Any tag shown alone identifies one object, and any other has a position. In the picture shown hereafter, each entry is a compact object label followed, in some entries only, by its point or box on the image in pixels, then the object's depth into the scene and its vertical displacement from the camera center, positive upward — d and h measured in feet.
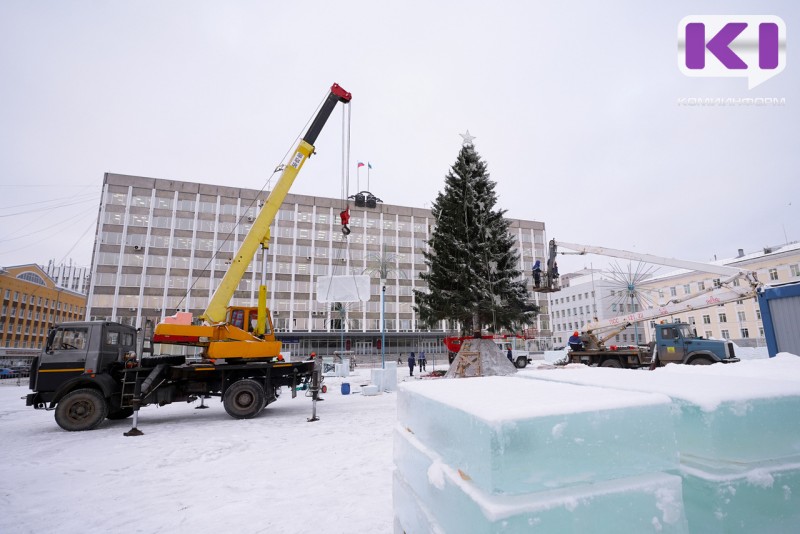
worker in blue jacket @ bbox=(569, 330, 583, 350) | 61.87 -1.74
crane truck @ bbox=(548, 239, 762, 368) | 48.11 -0.63
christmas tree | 60.95 +11.97
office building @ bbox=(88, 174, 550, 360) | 153.89 +34.77
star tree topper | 69.26 +36.11
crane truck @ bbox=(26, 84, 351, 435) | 28.81 -2.61
